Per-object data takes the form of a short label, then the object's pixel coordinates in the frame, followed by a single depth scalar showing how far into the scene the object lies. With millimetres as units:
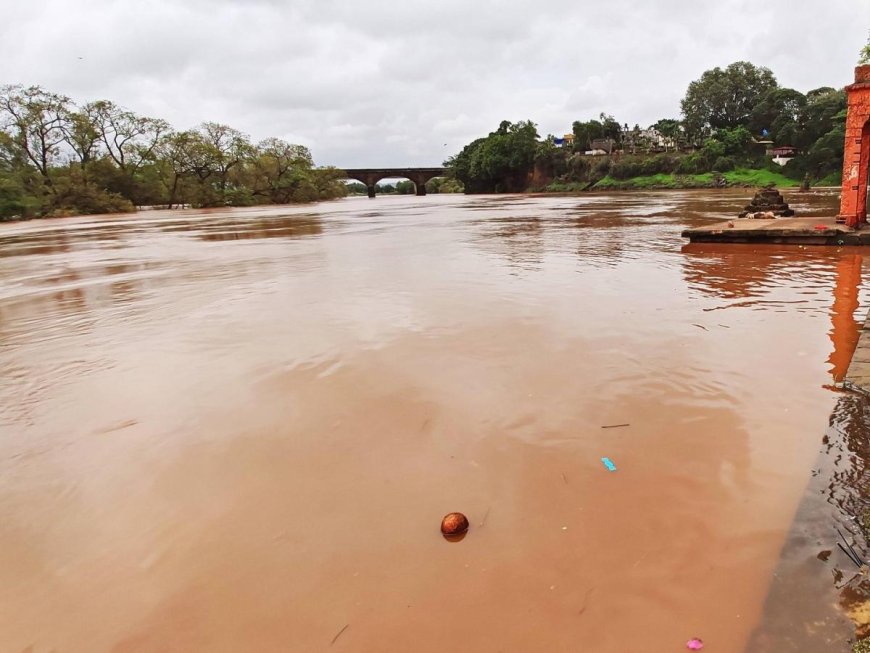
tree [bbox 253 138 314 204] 58938
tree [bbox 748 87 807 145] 63012
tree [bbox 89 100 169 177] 47156
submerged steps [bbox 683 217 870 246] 11156
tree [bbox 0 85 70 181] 41078
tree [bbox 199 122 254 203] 52231
